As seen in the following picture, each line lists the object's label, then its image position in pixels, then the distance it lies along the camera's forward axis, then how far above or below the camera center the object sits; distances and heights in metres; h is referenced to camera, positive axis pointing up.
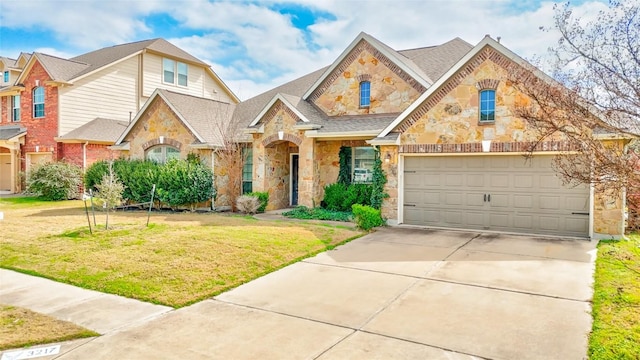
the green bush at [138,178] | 17.23 -0.18
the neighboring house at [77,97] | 23.61 +4.48
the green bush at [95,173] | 18.50 +0.01
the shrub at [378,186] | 13.77 -0.35
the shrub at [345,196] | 15.79 -0.78
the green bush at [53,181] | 20.70 -0.38
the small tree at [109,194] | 12.26 -0.59
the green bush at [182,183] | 16.73 -0.37
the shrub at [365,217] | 12.56 -1.23
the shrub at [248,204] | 16.12 -1.12
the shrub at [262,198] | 16.41 -0.90
